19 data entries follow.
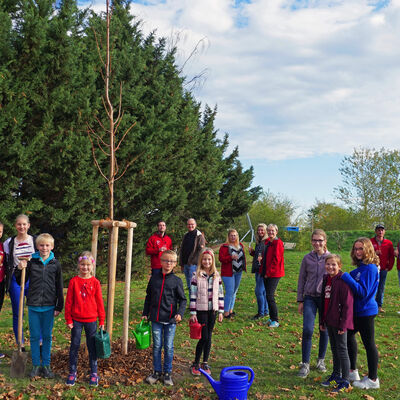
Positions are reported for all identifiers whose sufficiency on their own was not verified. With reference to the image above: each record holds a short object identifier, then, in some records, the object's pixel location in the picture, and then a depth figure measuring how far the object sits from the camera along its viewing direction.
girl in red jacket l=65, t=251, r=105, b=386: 5.00
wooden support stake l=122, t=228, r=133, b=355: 5.90
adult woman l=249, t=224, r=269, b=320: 8.52
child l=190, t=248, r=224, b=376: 5.48
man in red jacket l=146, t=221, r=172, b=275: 9.21
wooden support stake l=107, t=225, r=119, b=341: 5.90
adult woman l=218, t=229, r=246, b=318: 8.47
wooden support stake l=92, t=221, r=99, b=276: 5.90
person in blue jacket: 4.95
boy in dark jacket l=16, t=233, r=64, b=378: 5.19
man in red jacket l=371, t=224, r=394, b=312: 9.50
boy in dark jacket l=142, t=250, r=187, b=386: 5.12
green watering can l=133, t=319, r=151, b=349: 5.44
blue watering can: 4.45
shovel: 5.14
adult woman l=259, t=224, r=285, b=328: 8.05
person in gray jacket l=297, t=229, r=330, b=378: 5.61
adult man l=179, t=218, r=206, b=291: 9.02
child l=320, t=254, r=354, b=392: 4.91
